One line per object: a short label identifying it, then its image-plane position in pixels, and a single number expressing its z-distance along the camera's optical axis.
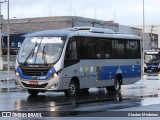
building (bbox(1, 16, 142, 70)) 87.50
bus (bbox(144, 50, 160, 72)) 62.06
